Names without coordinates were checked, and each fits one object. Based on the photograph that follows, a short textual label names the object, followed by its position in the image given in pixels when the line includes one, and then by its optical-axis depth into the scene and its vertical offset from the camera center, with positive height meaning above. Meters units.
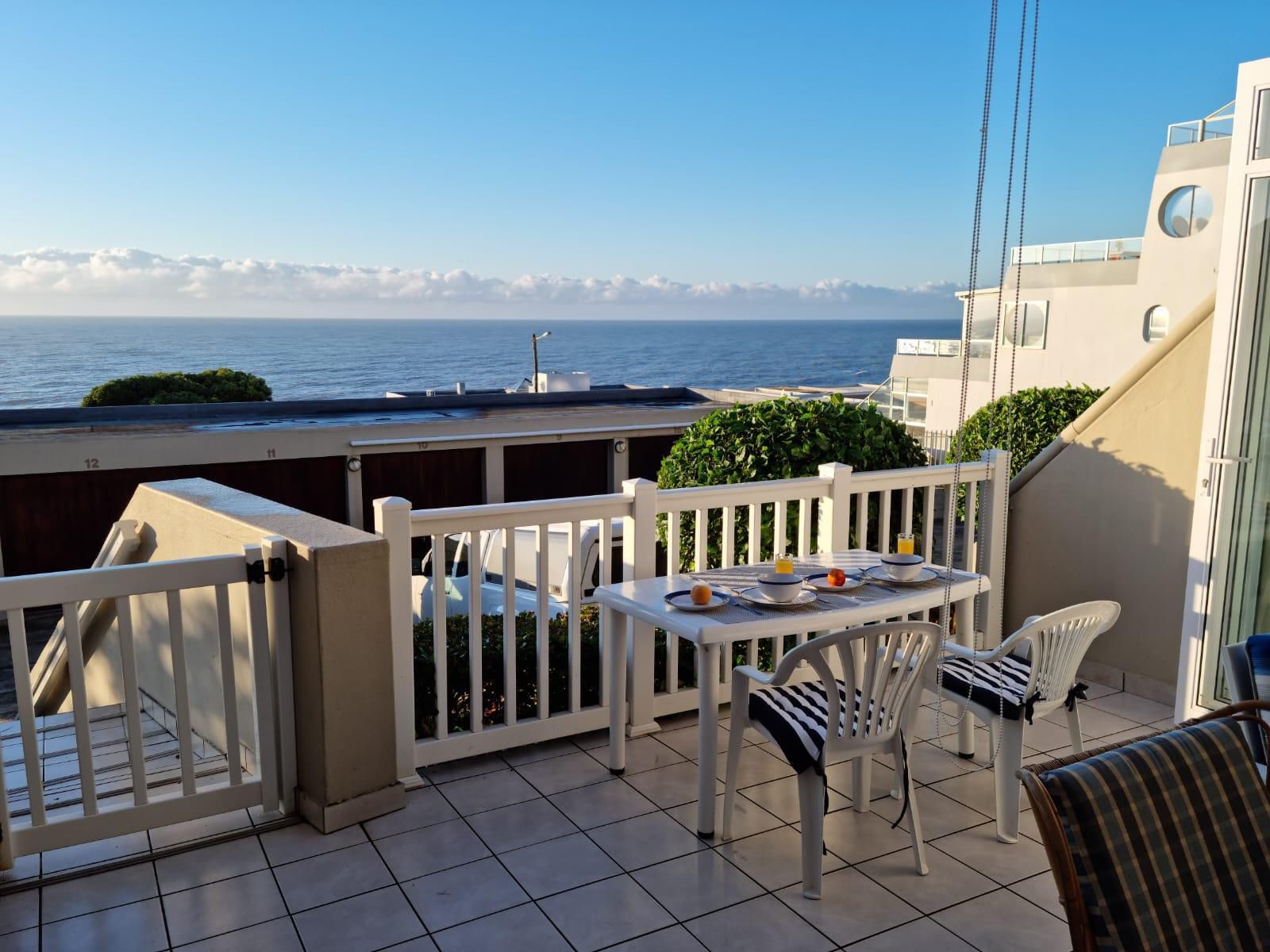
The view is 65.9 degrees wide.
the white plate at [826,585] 3.60 -0.99
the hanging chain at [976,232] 3.39 +0.33
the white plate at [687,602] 3.34 -0.99
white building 21.30 +0.59
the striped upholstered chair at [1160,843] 1.68 -0.92
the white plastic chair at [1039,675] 3.21 -1.20
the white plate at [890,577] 3.72 -0.98
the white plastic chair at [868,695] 2.81 -1.13
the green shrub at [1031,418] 7.83 -0.80
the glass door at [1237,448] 3.78 -0.51
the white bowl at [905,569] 3.72 -0.95
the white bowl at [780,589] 3.41 -0.94
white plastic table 3.23 -1.03
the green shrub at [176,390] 25.25 -2.12
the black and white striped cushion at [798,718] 2.84 -1.23
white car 5.83 -1.74
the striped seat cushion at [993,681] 3.22 -1.24
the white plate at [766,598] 3.42 -0.99
